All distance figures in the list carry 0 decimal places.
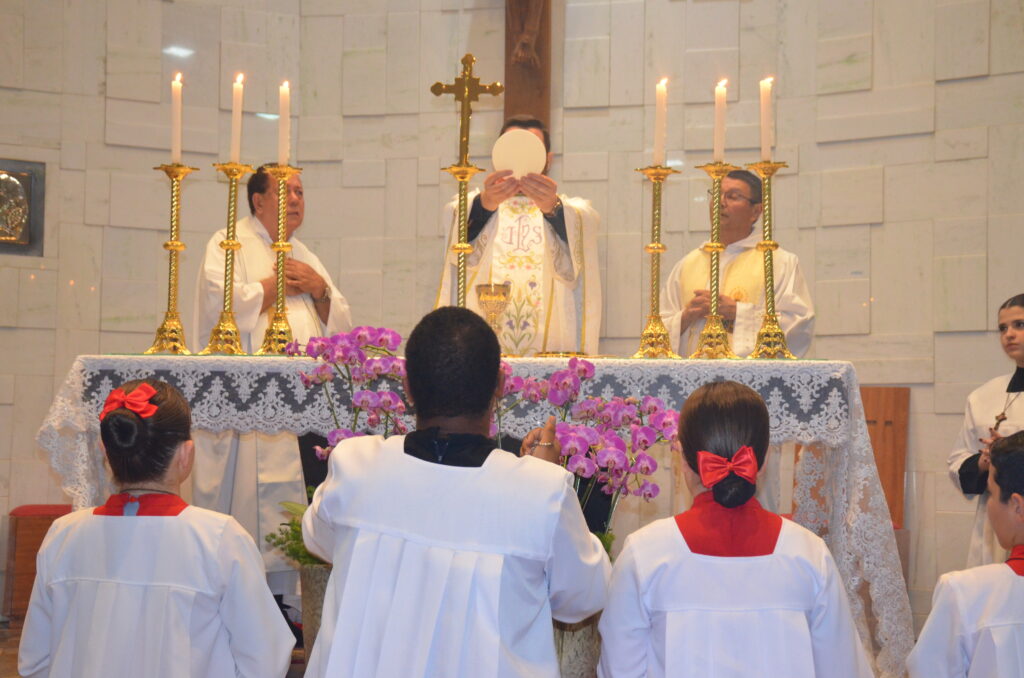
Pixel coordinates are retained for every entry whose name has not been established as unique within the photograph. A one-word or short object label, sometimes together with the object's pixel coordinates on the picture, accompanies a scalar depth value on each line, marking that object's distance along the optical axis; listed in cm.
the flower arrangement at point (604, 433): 312
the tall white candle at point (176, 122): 446
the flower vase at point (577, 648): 333
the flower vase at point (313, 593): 361
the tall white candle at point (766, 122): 425
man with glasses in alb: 518
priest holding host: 555
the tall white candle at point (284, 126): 443
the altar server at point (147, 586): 263
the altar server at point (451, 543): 232
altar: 405
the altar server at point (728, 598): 244
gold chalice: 453
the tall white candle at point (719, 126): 429
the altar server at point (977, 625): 259
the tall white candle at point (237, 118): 444
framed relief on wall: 683
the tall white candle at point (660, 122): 433
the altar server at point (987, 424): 492
